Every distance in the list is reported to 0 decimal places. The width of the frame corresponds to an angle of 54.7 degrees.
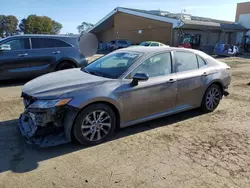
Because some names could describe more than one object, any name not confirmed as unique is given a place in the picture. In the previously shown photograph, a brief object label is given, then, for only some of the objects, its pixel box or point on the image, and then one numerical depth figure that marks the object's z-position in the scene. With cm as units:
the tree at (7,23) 8321
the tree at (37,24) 7181
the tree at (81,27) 10480
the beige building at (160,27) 2971
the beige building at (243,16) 3822
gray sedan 354
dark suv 796
